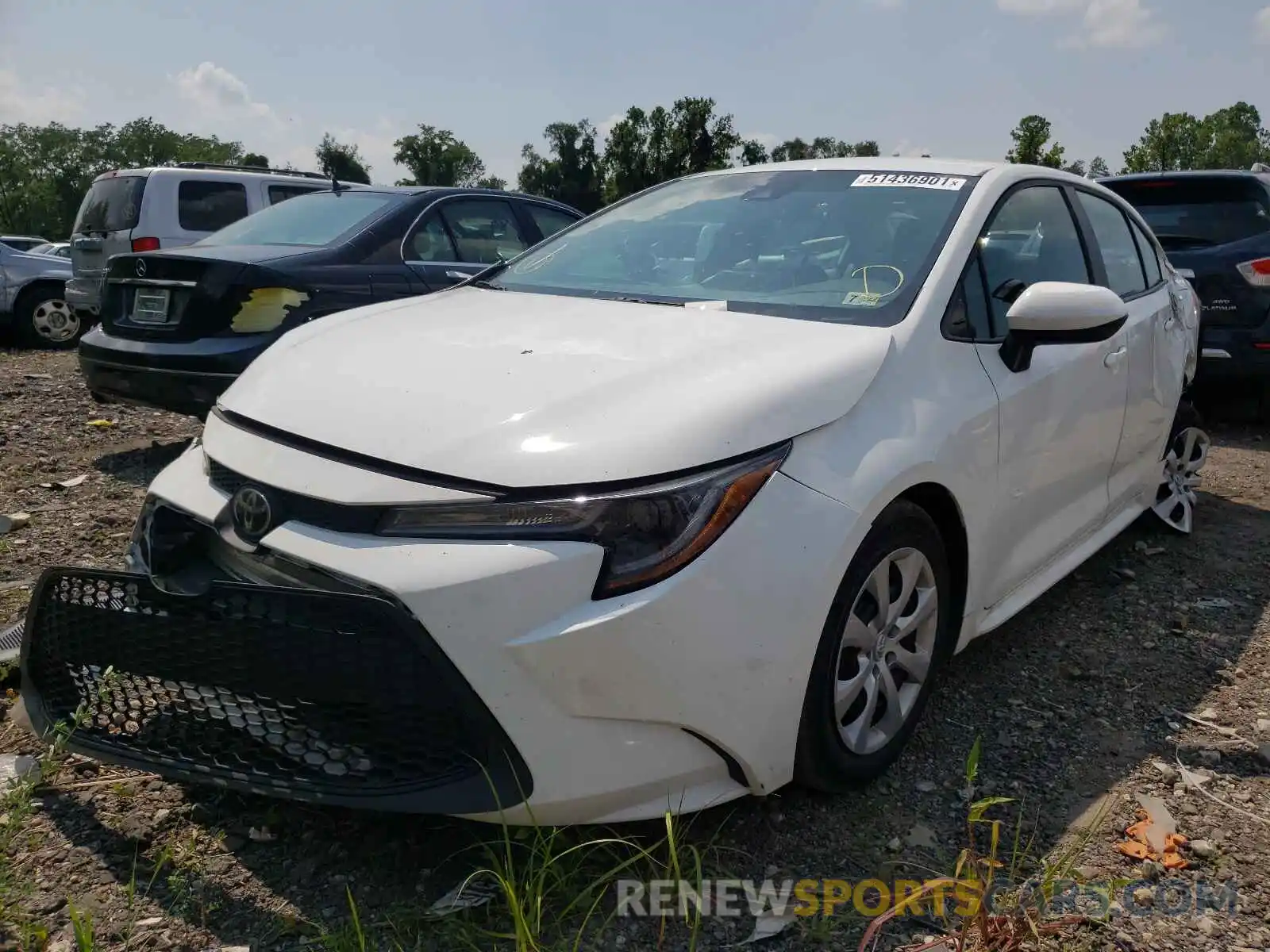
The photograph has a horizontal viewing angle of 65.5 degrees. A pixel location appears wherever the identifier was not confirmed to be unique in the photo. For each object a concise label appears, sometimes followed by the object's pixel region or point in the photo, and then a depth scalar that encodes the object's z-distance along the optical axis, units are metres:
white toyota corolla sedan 1.79
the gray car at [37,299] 10.53
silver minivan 8.82
